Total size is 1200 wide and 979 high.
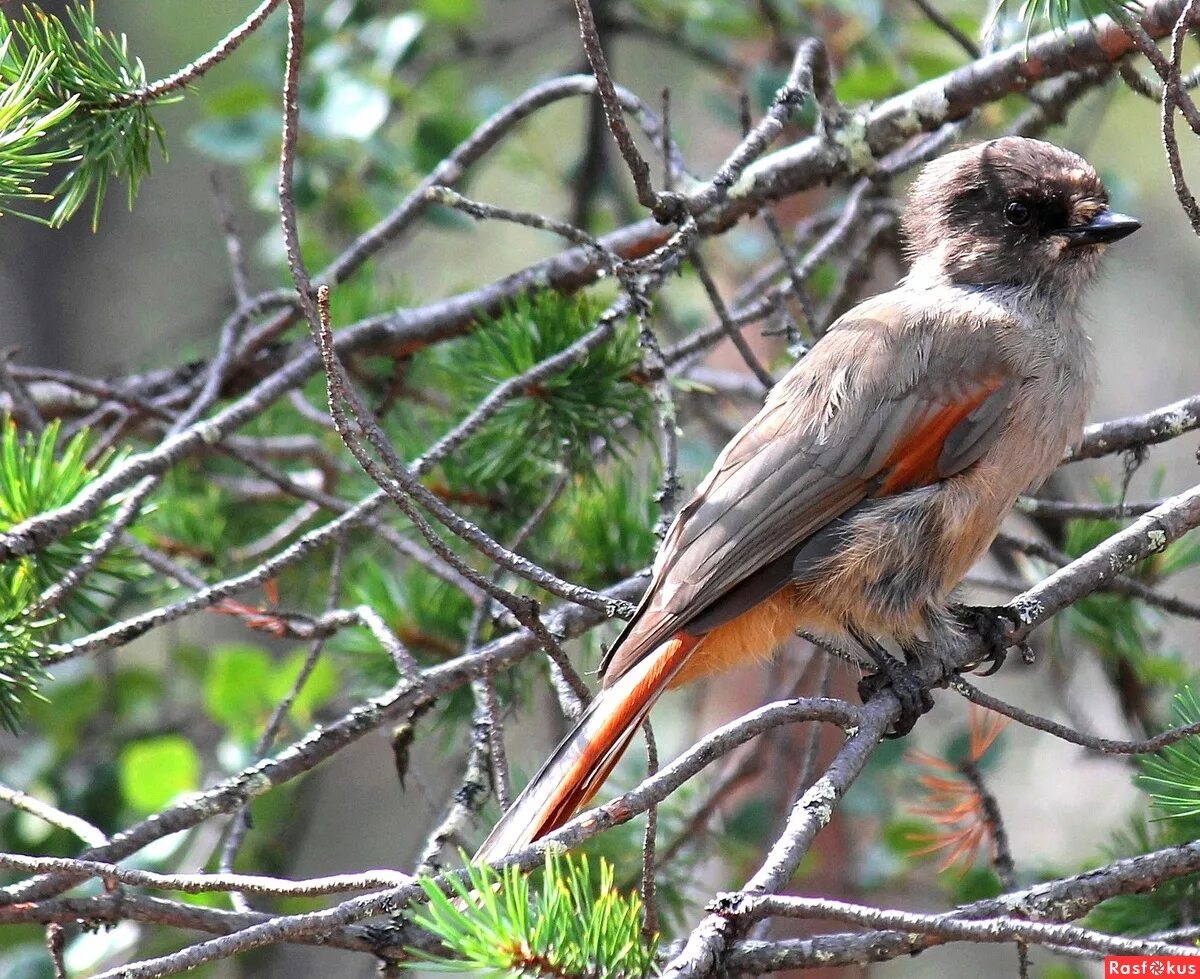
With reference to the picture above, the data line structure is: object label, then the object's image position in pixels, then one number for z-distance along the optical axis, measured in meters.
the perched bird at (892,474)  6.15
